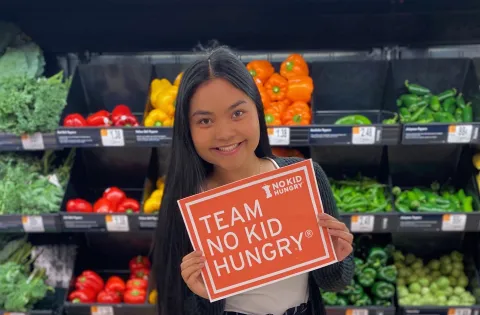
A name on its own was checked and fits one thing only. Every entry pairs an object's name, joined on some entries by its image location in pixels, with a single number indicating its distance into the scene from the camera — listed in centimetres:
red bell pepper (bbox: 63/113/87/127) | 243
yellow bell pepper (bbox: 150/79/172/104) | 258
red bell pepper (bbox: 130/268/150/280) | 283
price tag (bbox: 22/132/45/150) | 236
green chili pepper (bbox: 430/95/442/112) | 250
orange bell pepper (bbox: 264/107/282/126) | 238
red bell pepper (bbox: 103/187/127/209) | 263
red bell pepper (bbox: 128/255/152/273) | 289
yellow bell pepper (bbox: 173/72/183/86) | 258
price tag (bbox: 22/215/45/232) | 249
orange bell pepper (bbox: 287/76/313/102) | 250
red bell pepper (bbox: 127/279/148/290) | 269
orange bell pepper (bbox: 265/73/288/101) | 256
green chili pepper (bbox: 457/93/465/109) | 248
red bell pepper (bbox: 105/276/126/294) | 274
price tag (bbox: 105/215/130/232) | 247
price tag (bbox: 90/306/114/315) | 259
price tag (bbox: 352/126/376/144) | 224
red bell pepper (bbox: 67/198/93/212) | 255
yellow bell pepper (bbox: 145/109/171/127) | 246
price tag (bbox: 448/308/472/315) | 250
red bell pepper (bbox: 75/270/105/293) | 271
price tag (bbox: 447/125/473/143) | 221
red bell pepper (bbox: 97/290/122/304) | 267
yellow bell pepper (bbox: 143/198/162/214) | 255
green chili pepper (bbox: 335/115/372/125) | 240
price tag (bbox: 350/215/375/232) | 241
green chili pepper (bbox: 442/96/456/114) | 250
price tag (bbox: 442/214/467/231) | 238
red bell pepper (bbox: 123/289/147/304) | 265
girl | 124
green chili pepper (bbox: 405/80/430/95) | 257
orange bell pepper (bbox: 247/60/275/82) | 257
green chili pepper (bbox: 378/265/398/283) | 263
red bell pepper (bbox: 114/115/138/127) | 250
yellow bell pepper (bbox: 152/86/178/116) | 248
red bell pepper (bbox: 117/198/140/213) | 259
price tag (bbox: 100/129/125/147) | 232
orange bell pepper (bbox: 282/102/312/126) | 239
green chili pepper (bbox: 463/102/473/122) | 243
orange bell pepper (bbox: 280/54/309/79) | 254
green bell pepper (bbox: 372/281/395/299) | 259
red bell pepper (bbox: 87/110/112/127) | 248
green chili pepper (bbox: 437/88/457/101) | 254
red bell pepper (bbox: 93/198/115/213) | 257
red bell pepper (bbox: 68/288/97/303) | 265
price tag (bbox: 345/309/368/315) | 254
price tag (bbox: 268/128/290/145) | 227
